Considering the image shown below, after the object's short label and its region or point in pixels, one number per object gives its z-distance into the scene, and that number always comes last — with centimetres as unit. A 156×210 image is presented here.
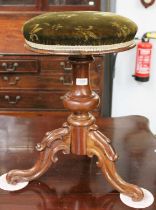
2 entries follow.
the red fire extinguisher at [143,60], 221
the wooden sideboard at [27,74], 205
